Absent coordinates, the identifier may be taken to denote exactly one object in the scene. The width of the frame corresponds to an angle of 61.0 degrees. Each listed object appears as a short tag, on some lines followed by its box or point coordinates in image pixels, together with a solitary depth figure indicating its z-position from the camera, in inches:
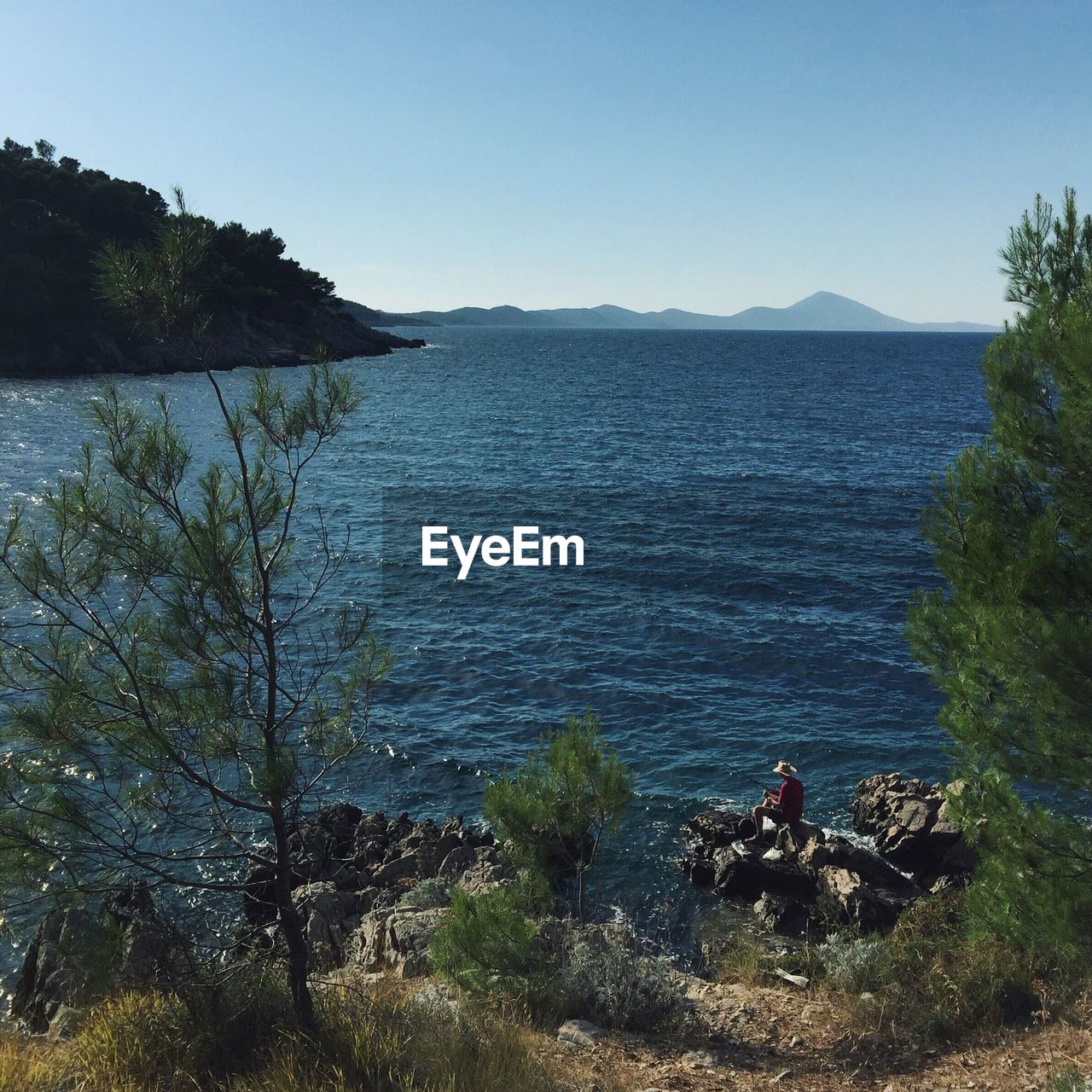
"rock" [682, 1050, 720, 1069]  328.2
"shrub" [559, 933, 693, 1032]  365.1
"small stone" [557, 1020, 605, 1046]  339.0
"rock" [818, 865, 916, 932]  552.4
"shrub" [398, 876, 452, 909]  546.0
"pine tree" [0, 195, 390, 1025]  271.0
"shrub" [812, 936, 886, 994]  394.9
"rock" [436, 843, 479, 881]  604.1
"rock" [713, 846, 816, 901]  609.3
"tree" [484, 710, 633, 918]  429.4
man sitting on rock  639.1
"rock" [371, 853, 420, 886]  614.9
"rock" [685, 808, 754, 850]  668.1
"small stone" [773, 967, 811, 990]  428.1
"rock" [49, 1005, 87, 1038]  343.0
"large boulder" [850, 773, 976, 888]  638.5
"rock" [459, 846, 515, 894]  560.1
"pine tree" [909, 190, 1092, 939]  294.0
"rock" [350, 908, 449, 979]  443.2
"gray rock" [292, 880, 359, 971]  493.7
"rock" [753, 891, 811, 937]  573.0
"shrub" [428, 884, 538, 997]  366.3
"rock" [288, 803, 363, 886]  633.6
